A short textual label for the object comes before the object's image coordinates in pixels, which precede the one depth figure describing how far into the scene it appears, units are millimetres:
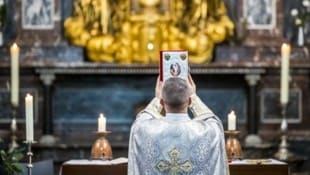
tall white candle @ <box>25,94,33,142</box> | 6016
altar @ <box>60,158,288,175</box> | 6809
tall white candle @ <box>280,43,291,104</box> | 9750
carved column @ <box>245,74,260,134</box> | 10914
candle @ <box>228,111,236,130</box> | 7141
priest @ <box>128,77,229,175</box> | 5543
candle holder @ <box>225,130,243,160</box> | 7172
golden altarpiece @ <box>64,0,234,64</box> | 11023
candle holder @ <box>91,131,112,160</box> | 7168
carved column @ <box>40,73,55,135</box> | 10820
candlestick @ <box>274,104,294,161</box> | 10258
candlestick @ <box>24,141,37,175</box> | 5965
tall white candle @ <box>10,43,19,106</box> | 9946
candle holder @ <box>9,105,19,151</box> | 10148
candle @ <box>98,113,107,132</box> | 7129
